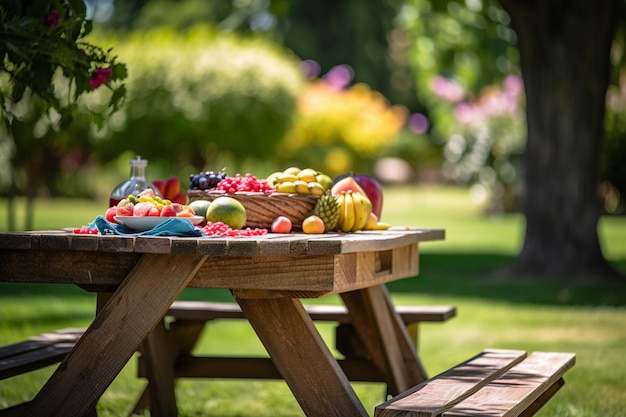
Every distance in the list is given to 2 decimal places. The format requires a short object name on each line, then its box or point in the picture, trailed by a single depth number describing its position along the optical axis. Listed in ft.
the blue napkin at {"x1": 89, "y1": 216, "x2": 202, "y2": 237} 15.58
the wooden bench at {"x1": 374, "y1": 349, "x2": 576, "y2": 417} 14.31
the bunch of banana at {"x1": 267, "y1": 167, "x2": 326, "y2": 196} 18.19
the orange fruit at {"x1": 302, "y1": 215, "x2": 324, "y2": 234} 17.47
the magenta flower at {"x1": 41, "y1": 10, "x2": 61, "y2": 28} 19.67
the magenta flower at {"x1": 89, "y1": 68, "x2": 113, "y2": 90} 20.33
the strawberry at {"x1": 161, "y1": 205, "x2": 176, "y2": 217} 16.28
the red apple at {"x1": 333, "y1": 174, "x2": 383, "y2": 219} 20.66
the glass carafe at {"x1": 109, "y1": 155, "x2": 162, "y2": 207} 18.76
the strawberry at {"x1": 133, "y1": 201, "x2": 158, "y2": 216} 16.18
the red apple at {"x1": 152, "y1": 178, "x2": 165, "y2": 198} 20.43
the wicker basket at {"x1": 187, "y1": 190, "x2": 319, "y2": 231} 17.91
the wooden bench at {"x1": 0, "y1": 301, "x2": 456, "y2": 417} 22.43
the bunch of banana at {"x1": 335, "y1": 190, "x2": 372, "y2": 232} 18.62
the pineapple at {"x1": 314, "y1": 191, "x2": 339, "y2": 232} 18.10
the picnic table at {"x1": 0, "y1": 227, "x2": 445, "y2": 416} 15.12
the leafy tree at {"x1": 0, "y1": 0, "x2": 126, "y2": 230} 19.29
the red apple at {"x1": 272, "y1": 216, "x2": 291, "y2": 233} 17.54
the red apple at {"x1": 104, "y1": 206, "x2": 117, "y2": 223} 16.72
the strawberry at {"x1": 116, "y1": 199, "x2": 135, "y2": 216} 16.26
